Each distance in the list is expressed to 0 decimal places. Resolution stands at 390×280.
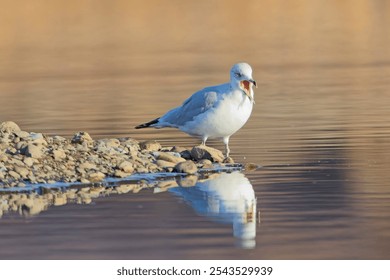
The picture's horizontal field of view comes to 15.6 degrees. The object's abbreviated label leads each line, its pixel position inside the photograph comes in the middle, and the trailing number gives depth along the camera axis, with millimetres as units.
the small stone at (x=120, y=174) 15406
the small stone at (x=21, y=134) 16203
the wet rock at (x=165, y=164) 15984
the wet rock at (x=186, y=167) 15805
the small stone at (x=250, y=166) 16162
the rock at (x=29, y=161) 15180
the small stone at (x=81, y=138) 16484
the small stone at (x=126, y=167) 15531
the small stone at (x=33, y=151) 15352
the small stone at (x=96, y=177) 15141
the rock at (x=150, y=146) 17188
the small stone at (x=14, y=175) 14828
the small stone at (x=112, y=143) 16500
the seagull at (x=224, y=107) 16594
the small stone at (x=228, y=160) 16688
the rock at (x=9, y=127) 16422
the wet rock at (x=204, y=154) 16672
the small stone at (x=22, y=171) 14906
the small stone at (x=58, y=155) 15438
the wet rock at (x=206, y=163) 16297
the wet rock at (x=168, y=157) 16156
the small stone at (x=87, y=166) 15382
